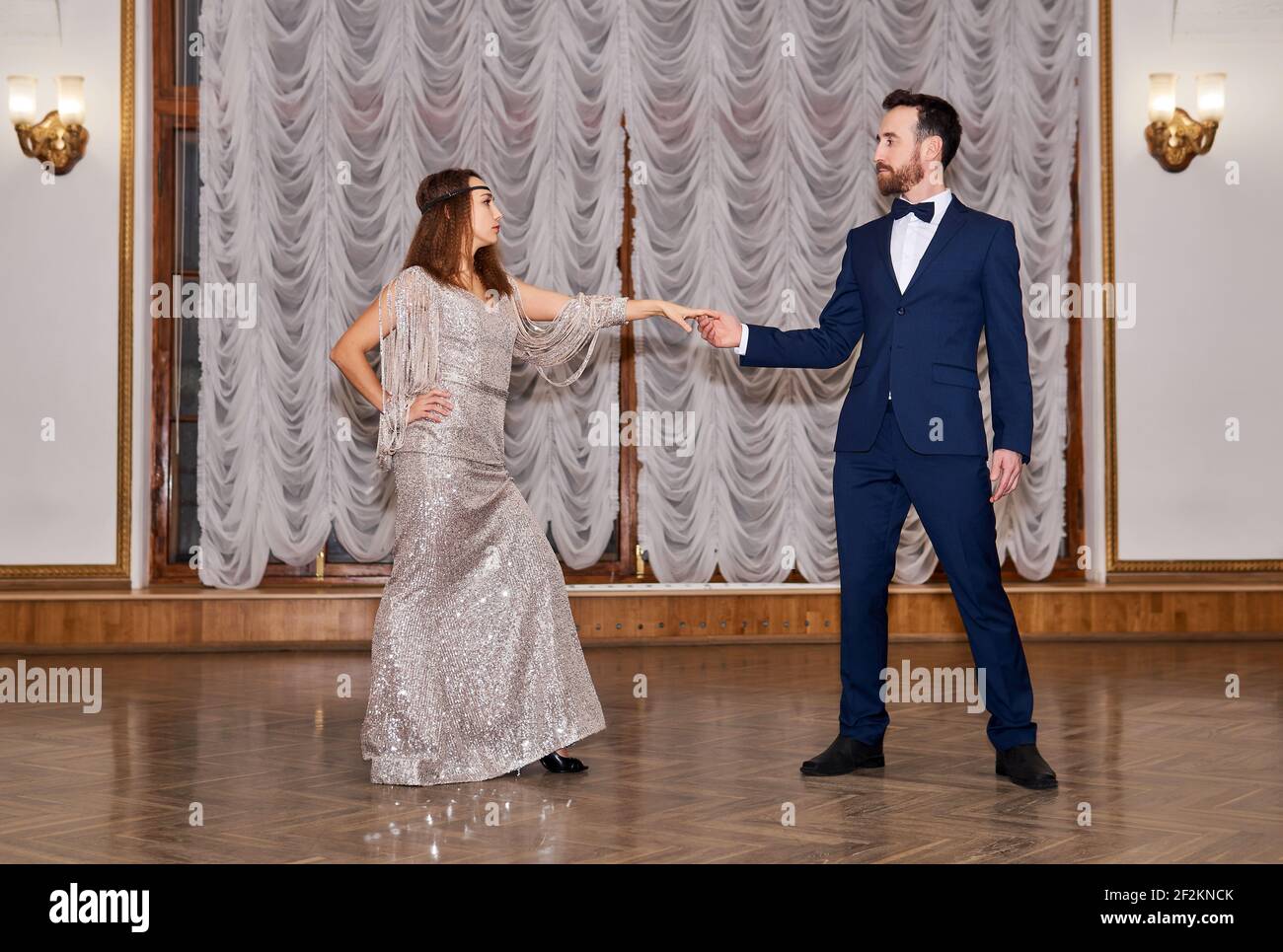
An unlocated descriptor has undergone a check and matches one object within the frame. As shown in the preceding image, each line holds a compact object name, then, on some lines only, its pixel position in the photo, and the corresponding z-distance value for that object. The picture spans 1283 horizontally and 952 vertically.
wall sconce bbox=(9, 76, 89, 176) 6.88
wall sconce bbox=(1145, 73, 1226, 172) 7.32
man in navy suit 3.37
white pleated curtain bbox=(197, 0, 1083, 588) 7.01
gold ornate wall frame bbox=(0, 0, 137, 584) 6.93
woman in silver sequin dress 3.52
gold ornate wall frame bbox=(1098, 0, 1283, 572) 7.37
